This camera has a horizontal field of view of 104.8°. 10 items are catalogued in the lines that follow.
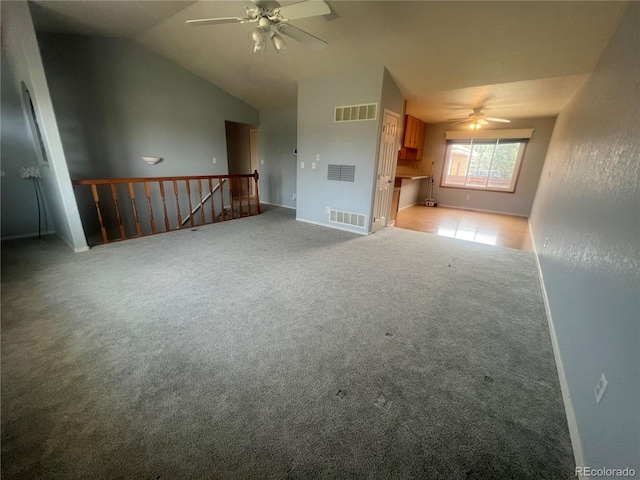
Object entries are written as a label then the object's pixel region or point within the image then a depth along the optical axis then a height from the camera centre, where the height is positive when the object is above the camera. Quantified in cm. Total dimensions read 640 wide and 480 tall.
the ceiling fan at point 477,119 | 518 +104
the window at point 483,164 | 664 +15
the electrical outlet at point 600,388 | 106 -90
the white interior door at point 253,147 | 841 +44
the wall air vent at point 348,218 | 450 -98
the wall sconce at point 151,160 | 487 -7
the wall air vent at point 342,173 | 441 -16
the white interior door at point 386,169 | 426 -6
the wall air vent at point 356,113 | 398 +83
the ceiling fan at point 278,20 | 213 +126
